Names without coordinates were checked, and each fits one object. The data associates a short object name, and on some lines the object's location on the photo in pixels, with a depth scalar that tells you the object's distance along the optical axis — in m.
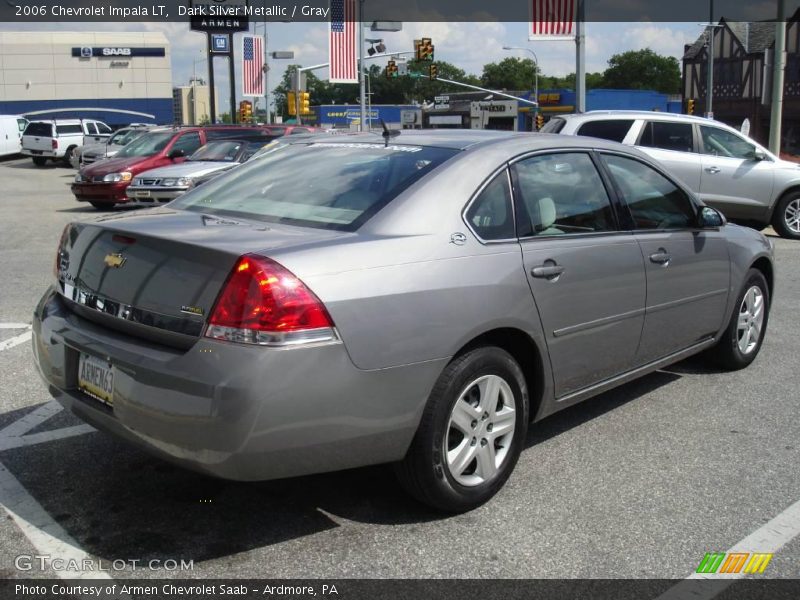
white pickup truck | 36.56
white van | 41.16
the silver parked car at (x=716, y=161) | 12.43
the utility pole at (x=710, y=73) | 32.50
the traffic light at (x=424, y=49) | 37.78
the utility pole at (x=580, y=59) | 20.11
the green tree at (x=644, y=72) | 116.62
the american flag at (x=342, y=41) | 27.75
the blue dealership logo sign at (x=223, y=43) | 33.12
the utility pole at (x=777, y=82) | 18.55
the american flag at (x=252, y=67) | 32.41
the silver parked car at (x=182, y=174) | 15.11
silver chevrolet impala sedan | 3.05
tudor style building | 55.28
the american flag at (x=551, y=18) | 18.77
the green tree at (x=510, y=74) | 135.50
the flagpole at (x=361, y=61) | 32.81
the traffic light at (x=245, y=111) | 41.12
